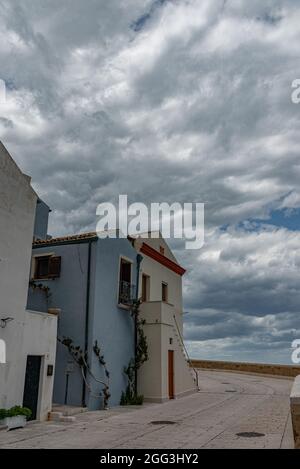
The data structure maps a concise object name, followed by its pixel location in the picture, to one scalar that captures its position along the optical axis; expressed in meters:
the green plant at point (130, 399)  17.09
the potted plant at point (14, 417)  10.94
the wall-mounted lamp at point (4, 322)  11.60
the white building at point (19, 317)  11.77
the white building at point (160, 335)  18.30
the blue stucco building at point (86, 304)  15.55
